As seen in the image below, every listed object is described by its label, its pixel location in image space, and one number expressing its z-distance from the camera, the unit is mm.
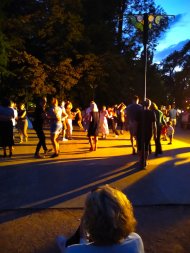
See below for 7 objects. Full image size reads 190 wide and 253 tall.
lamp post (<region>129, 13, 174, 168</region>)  5839
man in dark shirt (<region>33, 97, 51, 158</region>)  6992
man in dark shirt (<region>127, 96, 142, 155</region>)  6573
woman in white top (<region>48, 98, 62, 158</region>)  6796
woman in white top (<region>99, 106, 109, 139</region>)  10769
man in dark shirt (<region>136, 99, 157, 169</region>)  5887
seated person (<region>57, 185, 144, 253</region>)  1364
